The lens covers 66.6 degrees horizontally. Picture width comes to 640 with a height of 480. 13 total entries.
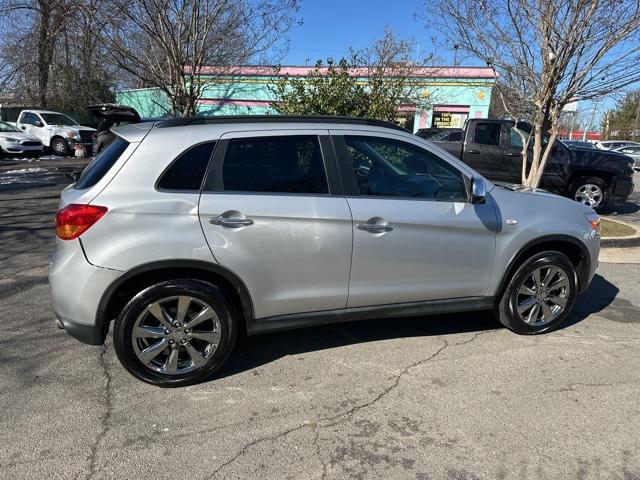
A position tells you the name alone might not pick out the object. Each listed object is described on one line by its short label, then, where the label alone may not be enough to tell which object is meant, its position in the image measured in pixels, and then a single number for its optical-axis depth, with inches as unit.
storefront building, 848.9
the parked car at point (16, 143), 706.8
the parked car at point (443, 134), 473.2
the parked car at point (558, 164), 392.5
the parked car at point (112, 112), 309.0
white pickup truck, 789.9
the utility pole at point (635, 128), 1969.1
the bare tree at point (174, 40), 392.2
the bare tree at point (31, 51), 872.3
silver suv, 121.0
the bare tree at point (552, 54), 267.0
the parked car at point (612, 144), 1197.6
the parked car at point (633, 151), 1055.6
